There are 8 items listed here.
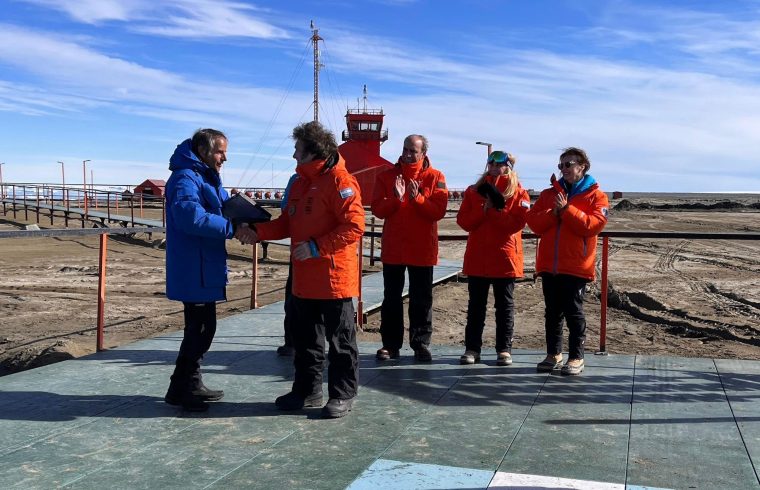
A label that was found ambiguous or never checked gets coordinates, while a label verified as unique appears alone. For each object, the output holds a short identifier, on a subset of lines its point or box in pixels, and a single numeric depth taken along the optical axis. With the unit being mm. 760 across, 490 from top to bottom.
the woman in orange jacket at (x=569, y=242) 4852
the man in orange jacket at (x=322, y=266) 3975
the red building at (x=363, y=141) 51750
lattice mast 51500
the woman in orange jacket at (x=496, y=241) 5172
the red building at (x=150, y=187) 46209
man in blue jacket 3902
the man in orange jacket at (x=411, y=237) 5195
